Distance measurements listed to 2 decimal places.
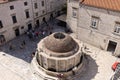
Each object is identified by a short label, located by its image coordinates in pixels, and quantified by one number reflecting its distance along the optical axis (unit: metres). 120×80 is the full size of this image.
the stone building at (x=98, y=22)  13.72
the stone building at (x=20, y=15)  16.04
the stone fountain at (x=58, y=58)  11.77
